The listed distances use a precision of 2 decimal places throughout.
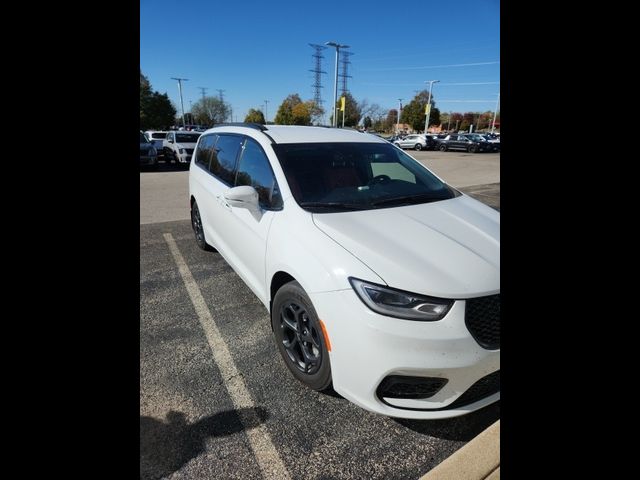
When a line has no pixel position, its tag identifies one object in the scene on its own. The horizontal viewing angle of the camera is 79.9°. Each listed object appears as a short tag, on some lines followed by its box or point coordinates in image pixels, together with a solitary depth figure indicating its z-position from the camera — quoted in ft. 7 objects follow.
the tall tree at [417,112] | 200.95
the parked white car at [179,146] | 52.54
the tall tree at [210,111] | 242.58
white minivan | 6.08
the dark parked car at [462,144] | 97.04
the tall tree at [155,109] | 156.44
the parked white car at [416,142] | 106.72
